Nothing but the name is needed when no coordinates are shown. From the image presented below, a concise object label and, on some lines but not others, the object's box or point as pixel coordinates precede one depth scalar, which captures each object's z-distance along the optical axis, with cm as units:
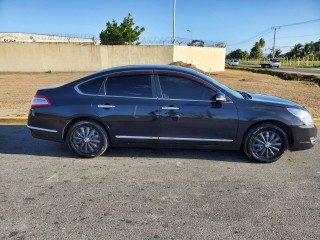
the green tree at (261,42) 9294
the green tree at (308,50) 7312
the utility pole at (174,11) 2598
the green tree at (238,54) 9896
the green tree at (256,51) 8669
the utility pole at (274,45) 7220
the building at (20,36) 4105
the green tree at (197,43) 2878
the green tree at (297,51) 7619
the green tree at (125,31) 3778
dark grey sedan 407
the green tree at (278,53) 8638
